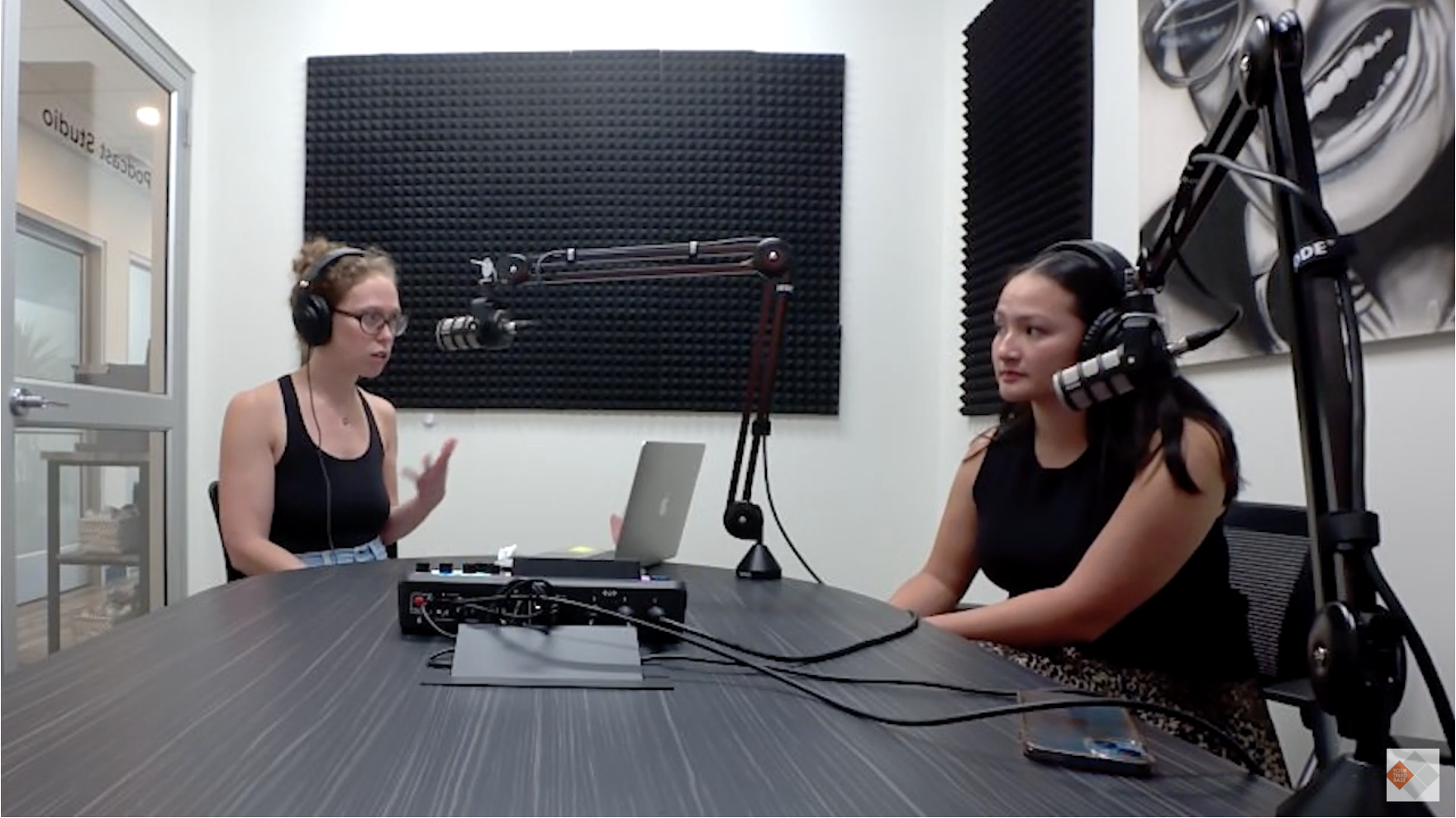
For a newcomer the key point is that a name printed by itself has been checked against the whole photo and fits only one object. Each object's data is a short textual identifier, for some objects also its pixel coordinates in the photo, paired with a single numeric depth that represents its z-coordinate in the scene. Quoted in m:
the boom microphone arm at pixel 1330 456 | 0.46
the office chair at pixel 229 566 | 1.91
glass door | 2.50
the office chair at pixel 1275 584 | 1.44
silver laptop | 1.69
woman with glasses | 1.90
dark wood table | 0.61
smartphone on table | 0.67
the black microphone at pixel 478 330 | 1.69
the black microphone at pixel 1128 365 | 0.78
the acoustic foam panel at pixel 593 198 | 3.25
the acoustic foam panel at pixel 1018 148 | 2.54
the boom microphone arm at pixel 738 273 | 1.62
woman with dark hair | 1.31
